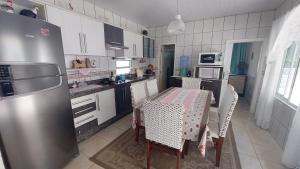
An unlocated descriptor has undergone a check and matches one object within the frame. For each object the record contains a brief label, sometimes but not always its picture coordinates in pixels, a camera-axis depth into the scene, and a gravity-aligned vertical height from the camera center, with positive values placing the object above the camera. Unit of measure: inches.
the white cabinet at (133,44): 131.3 +19.7
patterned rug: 66.2 -52.1
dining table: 59.1 -22.0
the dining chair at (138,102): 74.3 -24.8
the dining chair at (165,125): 49.1 -25.1
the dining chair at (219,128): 57.3 -32.2
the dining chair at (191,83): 117.4 -17.7
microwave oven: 135.0 +5.2
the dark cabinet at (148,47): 160.7 +20.5
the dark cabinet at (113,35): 108.3 +23.9
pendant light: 80.9 +23.5
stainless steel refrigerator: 42.0 -12.6
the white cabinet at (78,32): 76.4 +20.4
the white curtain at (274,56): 77.2 +6.7
